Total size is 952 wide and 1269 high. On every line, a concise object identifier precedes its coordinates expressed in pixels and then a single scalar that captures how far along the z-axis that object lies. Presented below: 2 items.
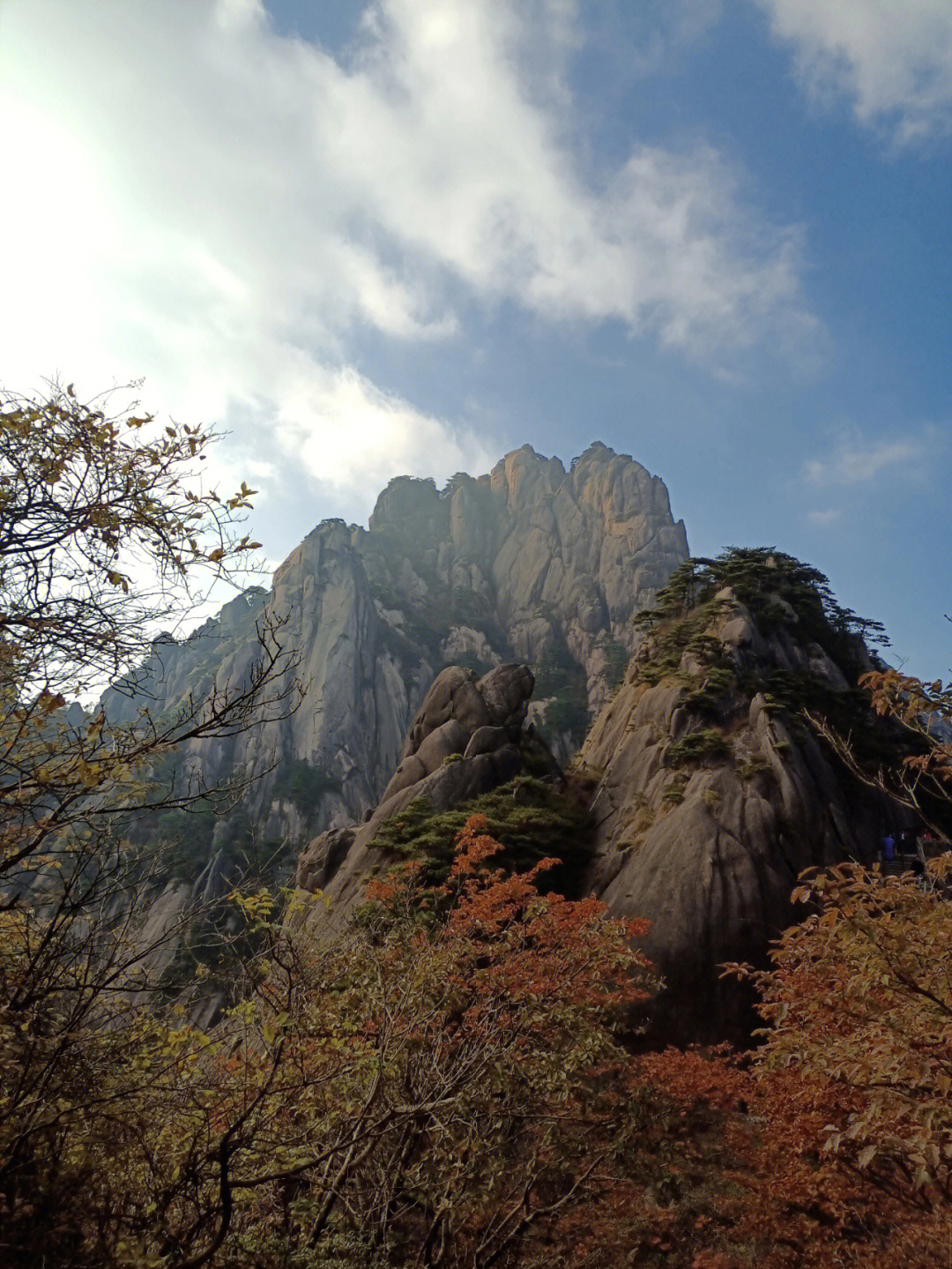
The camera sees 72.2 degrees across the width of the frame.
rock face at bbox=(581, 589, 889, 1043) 18.03
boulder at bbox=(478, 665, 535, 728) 29.31
